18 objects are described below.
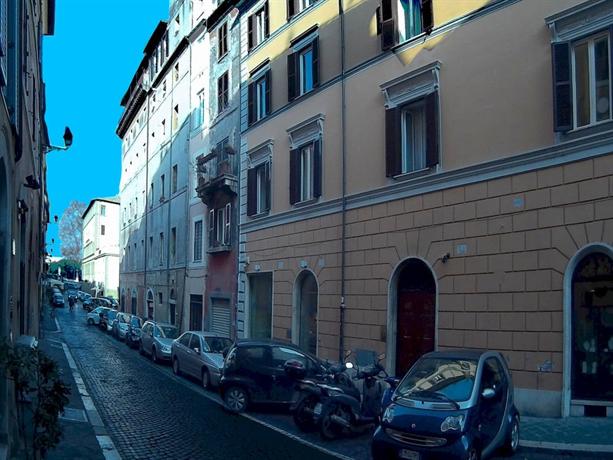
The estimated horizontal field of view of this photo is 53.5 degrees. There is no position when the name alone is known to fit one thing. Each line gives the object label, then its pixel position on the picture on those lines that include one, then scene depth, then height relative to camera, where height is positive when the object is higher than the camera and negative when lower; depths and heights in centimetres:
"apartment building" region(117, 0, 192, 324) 3219 +583
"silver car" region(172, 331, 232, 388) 1588 -244
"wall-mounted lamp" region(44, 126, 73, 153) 2233 +475
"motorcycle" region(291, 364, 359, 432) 1032 -223
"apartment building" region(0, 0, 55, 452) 823 +176
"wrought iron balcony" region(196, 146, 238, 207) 2364 +379
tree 10419 +639
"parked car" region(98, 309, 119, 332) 3641 -326
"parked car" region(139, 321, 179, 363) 2164 -269
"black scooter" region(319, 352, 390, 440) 1021 -240
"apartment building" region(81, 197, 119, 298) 7519 +301
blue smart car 790 -195
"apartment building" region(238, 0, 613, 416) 1102 +189
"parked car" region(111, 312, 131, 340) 3127 -310
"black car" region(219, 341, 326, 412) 1272 -231
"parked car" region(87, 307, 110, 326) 4241 -357
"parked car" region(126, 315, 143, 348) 2733 -297
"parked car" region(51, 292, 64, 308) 5869 -333
